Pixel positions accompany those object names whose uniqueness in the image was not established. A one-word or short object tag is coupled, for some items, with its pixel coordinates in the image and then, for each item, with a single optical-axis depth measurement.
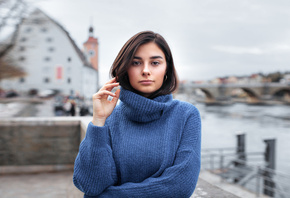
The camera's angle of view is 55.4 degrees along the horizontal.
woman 1.05
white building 34.19
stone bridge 58.36
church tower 43.87
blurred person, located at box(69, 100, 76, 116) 9.69
